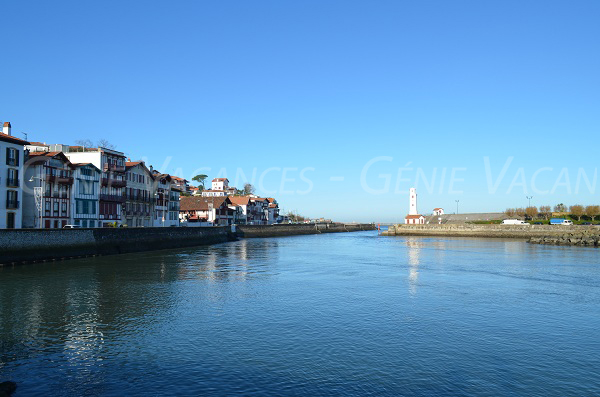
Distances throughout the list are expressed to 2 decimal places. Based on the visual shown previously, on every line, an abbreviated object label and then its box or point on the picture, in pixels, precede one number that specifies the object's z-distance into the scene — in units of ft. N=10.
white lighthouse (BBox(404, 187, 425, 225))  608.19
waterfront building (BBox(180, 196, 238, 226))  410.93
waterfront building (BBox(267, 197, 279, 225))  611.06
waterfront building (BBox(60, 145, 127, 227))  248.93
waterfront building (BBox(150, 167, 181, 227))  307.78
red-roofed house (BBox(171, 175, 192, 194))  560.37
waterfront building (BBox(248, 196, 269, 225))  531.50
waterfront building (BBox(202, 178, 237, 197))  627.83
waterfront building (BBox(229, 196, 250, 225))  492.54
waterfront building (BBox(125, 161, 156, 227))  276.41
